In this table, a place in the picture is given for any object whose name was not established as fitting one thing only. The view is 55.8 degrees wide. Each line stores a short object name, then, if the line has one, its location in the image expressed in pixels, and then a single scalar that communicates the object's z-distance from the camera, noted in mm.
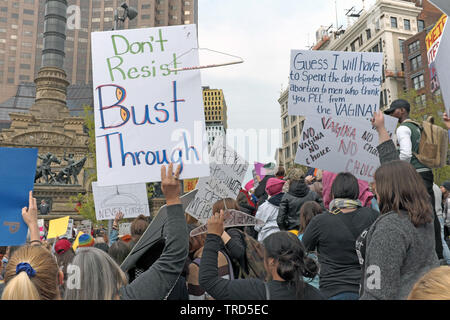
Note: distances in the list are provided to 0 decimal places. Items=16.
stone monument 37344
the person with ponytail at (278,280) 2258
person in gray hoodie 2043
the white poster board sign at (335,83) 5133
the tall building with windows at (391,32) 46500
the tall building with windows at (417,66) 40375
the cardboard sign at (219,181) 4203
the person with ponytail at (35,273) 1604
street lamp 12284
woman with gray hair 1875
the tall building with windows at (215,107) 111856
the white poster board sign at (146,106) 3131
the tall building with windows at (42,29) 78938
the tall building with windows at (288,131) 66250
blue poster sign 2955
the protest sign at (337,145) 4570
